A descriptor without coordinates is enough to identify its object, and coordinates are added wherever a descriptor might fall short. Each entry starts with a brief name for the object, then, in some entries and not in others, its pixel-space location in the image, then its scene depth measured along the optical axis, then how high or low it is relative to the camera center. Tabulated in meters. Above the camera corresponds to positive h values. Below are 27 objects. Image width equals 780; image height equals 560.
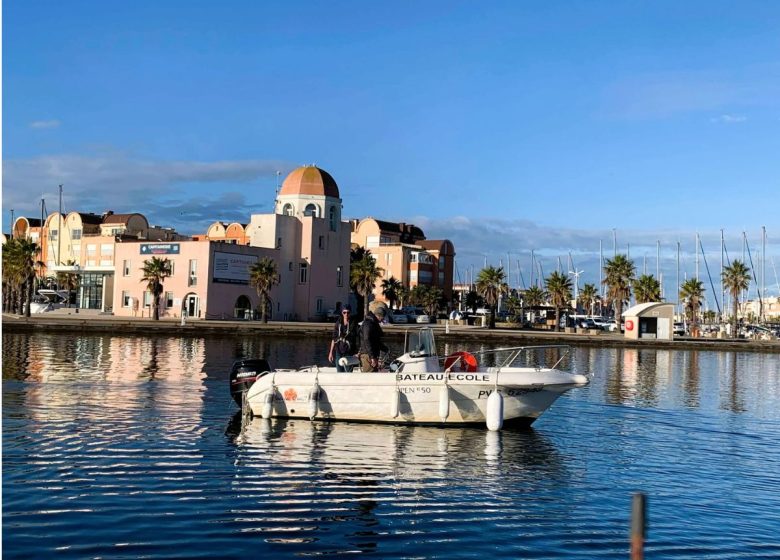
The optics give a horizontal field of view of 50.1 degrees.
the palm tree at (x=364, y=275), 93.00 +5.45
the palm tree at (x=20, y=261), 77.81 +5.05
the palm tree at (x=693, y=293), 95.38 +4.50
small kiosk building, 74.69 +0.94
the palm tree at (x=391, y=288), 109.06 +4.78
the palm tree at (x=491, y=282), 102.50 +5.59
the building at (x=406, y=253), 118.94 +10.46
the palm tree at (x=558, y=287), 93.44 +4.69
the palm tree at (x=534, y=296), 114.12 +4.42
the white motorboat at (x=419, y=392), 18.64 -1.51
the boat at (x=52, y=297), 96.25 +2.21
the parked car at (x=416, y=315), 96.19 +1.28
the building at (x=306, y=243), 86.75 +8.47
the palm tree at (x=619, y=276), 93.19 +6.10
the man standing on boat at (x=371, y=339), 19.16 -0.35
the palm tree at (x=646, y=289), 93.69 +4.76
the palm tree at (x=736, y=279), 95.38 +6.27
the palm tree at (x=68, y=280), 100.44 +4.37
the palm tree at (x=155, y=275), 73.94 +3.90
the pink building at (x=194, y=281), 78.44 +3.72
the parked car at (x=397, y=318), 94.31 +0.78
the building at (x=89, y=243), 92.00 +9.13
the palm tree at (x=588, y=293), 116.19 +5.11
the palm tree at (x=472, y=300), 113.00 +3.61
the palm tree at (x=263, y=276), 77.31 +4.18
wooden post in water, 4.88 -1.13
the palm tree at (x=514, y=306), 123.53 +3.27
